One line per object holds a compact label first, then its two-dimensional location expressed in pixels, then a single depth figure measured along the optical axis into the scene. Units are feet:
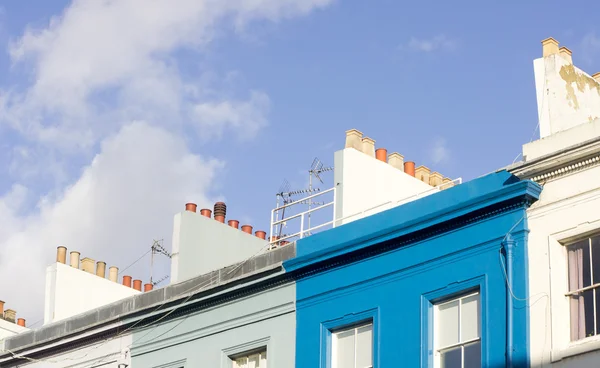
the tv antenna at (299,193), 110.77
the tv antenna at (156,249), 134.21
